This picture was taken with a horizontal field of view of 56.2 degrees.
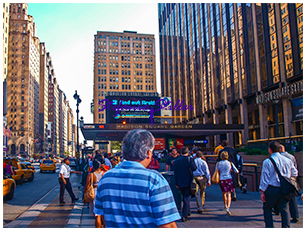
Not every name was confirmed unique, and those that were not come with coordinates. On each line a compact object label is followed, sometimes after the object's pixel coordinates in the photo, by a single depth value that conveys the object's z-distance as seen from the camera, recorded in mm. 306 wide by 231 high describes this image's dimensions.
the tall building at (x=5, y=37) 104262
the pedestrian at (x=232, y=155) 10109
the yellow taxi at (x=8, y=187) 11648
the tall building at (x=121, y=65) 133000
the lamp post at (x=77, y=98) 27059
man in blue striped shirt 2404
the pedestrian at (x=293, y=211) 7109
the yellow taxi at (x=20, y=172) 18359
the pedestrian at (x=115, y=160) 12608
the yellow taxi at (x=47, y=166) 33312
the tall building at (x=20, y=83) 123750
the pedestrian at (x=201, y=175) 9047
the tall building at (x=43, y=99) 158438
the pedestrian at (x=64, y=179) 10969
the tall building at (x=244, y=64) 31094
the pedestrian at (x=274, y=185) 5297
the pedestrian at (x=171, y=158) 10461
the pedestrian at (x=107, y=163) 12066
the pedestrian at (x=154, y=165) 12211
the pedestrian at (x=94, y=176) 6689
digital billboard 44875
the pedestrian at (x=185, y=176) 7566
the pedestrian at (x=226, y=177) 8273
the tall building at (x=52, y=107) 188812
